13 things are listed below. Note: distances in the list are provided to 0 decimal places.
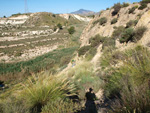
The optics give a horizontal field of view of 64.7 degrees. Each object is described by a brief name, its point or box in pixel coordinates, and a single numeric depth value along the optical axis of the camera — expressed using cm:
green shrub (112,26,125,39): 1166
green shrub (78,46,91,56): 1350
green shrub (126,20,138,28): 1134
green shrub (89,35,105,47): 1290
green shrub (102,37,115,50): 1009
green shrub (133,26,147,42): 792
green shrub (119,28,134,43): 904
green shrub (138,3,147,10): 1377
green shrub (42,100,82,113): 256
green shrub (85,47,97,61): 1054
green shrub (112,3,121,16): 1816
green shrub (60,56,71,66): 1608
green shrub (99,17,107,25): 1846
